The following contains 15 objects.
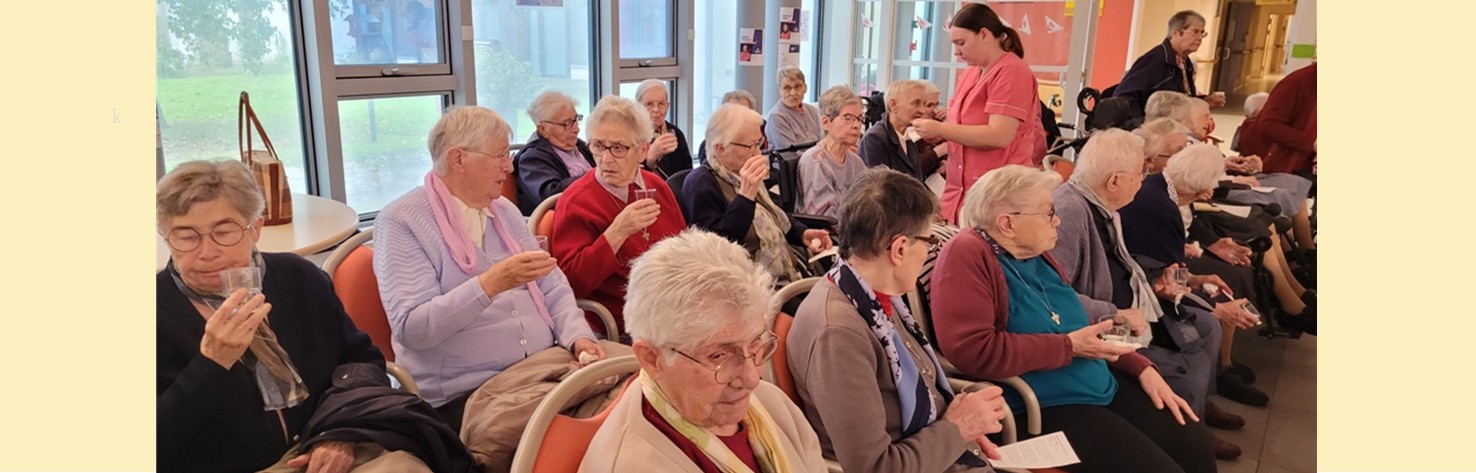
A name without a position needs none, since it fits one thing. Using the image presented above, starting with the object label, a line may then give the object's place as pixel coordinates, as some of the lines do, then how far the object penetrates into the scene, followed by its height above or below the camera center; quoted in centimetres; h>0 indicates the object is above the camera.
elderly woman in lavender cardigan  194 -55
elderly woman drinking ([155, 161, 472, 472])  138 -56
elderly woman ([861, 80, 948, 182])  384 -40
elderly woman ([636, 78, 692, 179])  454 -44
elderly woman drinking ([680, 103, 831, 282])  281 -54
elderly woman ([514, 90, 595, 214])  348 -50
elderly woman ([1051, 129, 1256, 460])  261 -64
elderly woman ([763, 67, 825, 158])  561 -52
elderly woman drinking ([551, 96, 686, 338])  241 -51
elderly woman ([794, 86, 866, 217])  344 -51
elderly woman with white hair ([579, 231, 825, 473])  127 -47
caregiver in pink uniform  330 -24
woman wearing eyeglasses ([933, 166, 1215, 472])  205 -70
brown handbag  268 -45
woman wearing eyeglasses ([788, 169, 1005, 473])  160 -61
